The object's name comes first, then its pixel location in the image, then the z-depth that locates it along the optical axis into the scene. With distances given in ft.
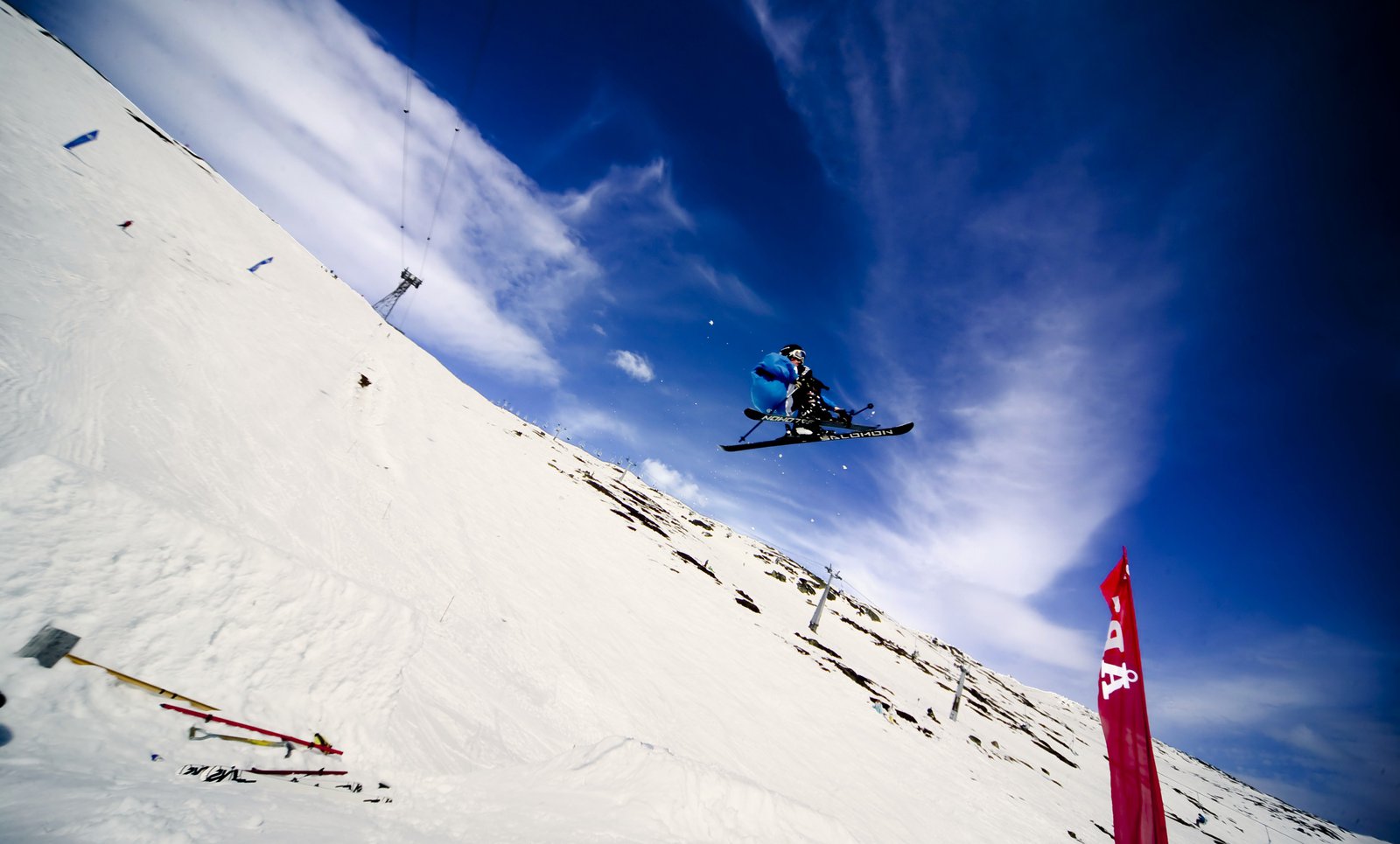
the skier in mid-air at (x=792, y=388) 32.04
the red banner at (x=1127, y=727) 14.53
